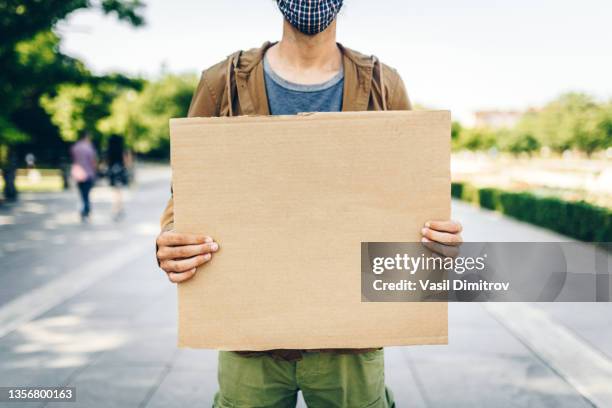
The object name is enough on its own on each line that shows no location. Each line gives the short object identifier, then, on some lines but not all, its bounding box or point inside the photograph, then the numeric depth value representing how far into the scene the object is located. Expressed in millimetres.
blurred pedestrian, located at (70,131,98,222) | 10945
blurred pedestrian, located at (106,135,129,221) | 11500
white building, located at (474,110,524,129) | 143625
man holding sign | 1508
